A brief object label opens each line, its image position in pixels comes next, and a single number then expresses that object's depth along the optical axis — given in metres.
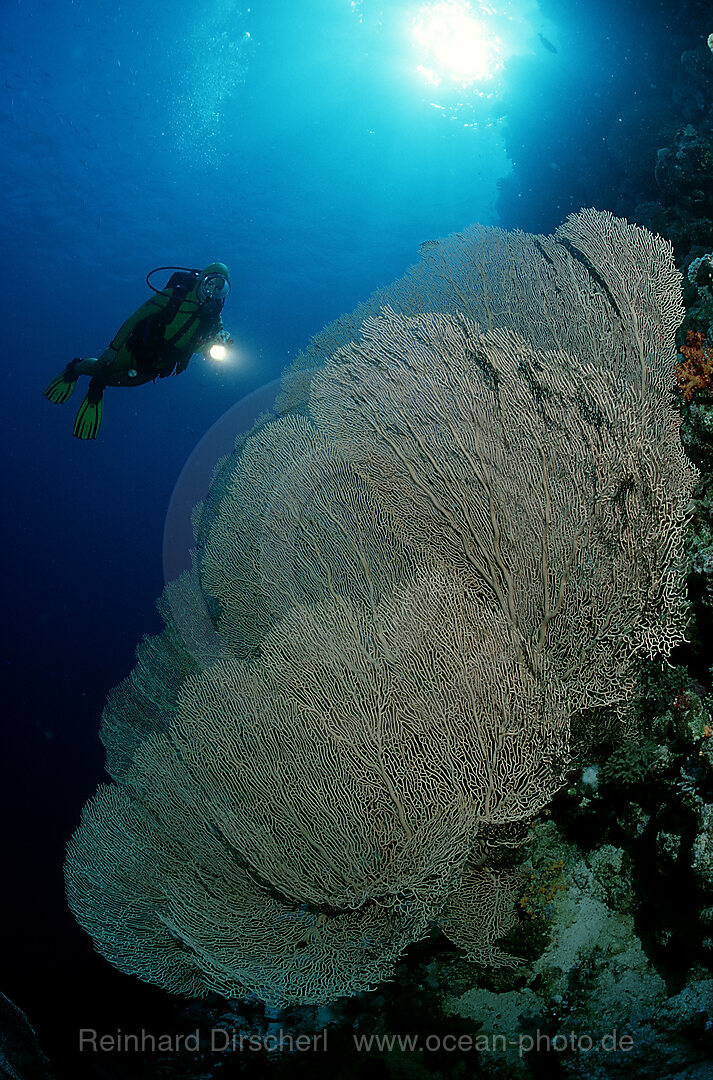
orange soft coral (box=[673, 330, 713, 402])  3.18
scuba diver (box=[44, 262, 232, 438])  7.39
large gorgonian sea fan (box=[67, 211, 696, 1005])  2.47
